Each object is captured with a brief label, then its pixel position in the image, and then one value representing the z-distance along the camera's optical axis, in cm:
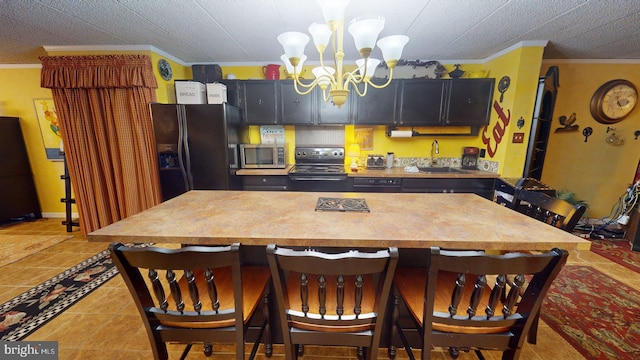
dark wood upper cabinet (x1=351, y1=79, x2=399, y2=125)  321
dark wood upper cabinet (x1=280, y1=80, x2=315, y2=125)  323
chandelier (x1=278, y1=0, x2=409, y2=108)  123
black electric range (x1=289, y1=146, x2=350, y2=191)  318
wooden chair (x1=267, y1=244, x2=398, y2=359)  79
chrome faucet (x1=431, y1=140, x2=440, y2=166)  358
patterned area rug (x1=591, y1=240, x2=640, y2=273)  260
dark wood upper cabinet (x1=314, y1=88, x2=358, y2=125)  326
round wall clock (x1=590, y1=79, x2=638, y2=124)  322
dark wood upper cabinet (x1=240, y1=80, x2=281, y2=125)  324
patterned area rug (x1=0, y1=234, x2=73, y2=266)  264
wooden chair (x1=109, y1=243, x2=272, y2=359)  82
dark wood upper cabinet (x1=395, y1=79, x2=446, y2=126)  318
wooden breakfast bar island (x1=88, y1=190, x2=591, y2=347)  104
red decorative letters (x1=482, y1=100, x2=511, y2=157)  295
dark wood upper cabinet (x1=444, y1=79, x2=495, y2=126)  313
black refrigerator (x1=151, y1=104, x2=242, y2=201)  282
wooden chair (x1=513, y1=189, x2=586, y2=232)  127
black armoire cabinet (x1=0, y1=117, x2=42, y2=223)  342
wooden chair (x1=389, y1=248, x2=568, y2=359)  79
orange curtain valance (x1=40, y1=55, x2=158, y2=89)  278
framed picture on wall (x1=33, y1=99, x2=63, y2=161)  355
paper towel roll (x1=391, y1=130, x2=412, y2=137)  338
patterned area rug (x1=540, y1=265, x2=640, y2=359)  156
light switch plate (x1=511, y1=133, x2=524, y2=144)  289
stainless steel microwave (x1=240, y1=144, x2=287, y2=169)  324
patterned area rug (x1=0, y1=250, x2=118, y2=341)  169
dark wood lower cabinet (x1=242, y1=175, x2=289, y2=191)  322
